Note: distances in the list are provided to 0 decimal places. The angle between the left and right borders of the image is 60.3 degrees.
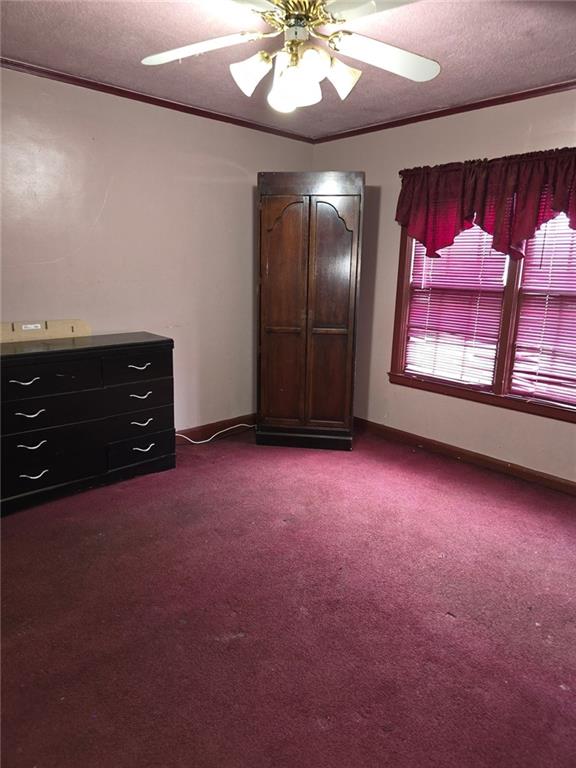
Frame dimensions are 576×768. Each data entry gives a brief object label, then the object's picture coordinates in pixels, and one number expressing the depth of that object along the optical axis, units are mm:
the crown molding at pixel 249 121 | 2890
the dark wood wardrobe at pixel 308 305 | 3590
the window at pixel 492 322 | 3145
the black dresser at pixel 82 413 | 2742
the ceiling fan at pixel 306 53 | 1685
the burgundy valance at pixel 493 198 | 2975
